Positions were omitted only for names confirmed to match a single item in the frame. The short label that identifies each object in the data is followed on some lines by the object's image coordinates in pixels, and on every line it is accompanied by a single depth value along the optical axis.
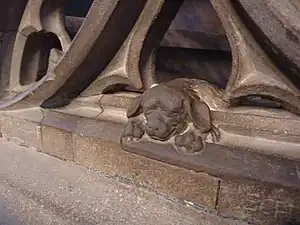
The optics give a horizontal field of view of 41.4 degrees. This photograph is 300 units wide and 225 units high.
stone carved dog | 0.68
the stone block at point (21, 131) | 0.95
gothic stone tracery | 0.63
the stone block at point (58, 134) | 0.88
